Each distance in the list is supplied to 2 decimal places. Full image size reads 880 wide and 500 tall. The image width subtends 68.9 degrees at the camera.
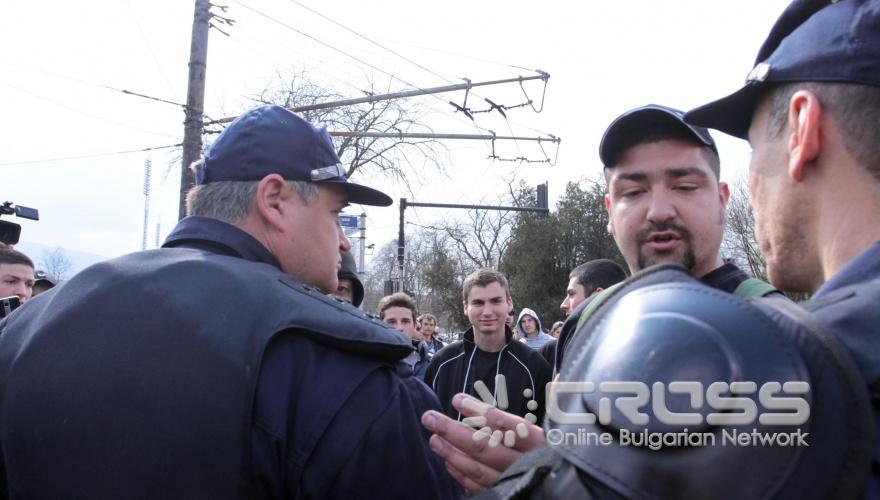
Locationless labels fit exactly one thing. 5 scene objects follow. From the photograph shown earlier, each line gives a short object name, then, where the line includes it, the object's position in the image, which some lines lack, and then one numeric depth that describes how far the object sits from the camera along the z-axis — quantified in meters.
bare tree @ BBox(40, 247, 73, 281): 62.71
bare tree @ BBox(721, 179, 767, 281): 26.19
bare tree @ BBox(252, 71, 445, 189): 23.27
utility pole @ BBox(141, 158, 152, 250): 46.53
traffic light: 18.22
